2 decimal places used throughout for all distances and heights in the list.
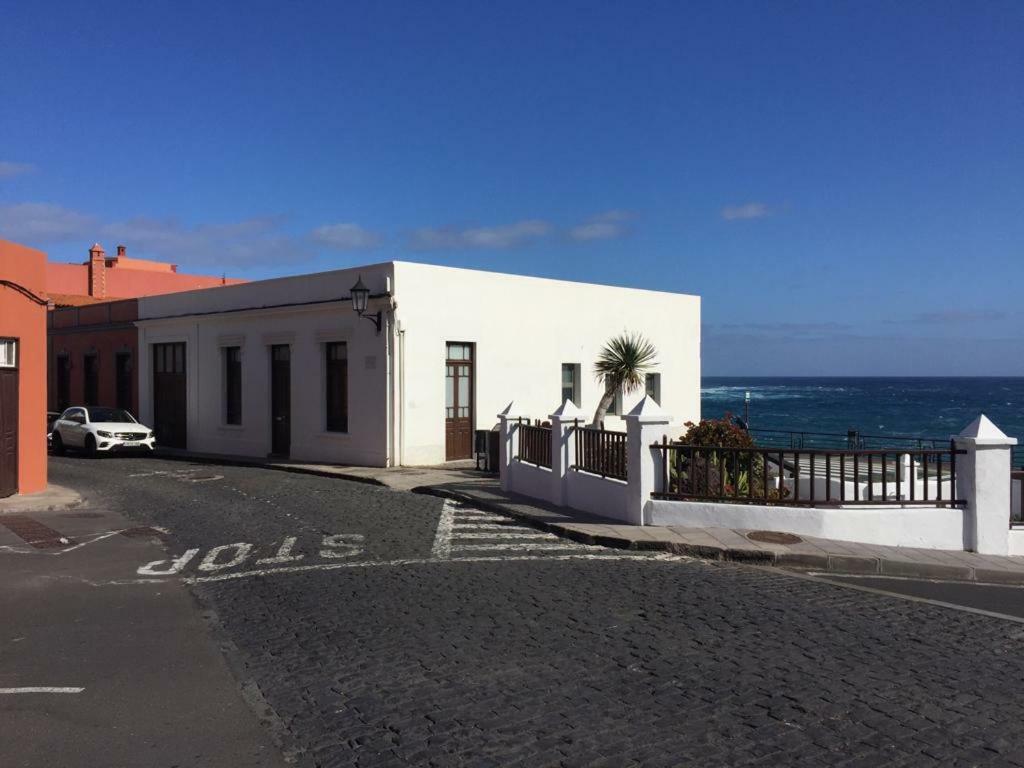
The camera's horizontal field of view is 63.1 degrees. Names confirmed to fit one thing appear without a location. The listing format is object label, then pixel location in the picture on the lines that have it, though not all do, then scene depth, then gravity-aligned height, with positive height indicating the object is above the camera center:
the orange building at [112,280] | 40.16 +5.66
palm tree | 21.30 +0.58
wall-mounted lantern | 18.36 +2.04
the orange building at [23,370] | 13.89 +0.34
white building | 19.33 +0.80
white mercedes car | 22.53 -1.16
